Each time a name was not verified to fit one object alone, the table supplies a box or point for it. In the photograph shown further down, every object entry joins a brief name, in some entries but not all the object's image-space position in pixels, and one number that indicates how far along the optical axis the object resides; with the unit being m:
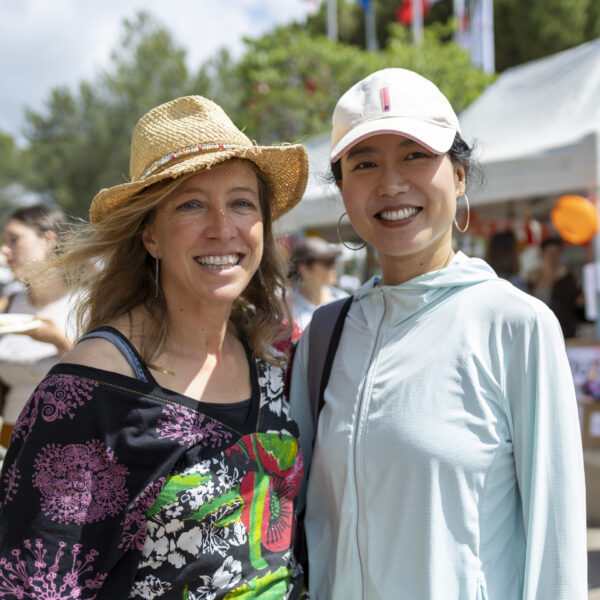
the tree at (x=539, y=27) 22.64
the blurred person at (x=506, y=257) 5.44
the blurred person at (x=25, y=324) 3.00
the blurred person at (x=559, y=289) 5.51
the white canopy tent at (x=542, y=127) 4.92
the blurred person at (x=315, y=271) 5.43
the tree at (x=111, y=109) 26.41
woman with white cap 1.36
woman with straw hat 1.36
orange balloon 4.74
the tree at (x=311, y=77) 15.09
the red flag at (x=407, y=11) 22.30
